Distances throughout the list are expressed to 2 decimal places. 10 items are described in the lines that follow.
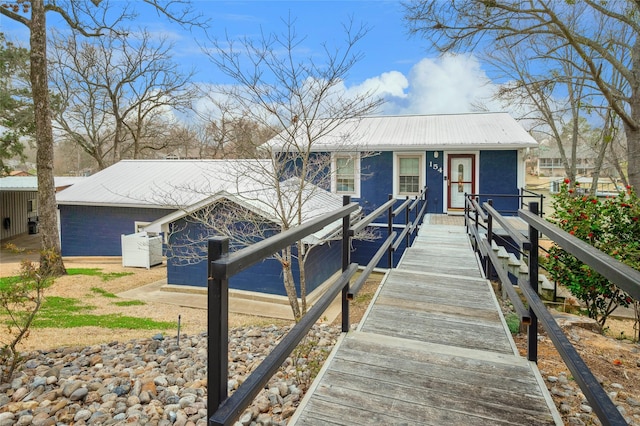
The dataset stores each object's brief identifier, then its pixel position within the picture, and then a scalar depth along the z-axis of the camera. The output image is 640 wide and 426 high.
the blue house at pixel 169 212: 11.55
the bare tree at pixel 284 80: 8.03
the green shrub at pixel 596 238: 7.25
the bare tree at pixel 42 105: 12.55
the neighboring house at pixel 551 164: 55.24
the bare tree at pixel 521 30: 11.02
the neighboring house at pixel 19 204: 22.48
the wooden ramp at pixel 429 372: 2.18
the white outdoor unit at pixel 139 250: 15.18
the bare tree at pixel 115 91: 24.90
